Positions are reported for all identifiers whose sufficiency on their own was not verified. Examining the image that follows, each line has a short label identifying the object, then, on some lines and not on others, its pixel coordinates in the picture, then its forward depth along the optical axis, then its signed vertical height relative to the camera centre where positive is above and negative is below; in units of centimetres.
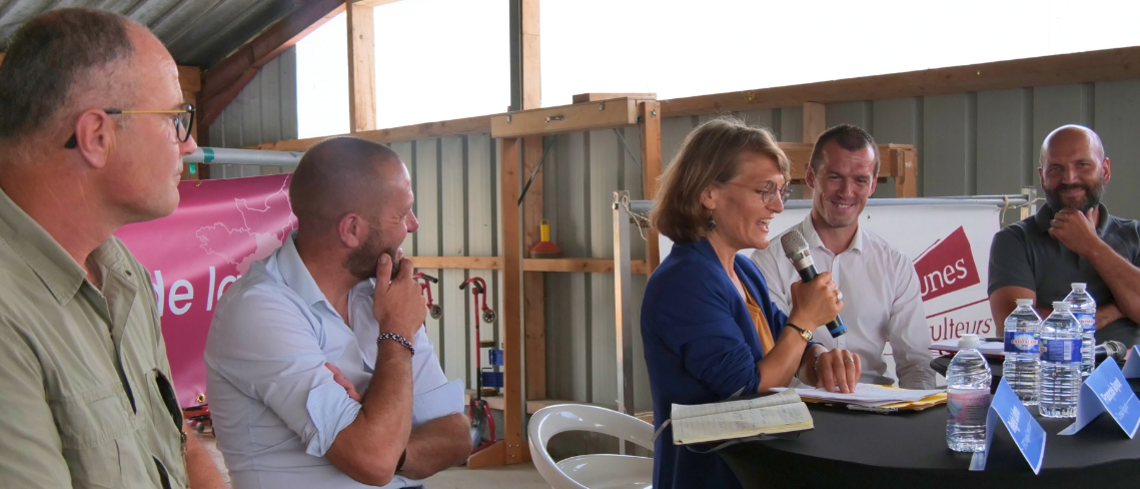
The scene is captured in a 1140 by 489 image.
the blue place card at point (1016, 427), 125 -34
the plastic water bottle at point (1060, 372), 169 -34
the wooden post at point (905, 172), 397 +22
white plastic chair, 248 -67
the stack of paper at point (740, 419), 144 -37
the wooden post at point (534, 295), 596 -53
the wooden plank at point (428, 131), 628 +77
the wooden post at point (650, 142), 470 +46
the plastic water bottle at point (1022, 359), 176 -32
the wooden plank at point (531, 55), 611 +127
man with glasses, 97 +0
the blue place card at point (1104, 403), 149 -36
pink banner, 297 -7
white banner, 347 -17
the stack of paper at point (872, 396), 166 -38
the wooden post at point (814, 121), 469 +56
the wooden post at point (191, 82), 842 +154
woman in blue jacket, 182 -20
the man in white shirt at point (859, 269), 260 -17
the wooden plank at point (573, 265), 551 -30
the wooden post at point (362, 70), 721 +141
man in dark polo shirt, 282 -13
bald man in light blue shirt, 161 -27
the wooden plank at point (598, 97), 472 +74
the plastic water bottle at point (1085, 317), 204 -28
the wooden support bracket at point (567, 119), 468 +63
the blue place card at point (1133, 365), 199 -38
